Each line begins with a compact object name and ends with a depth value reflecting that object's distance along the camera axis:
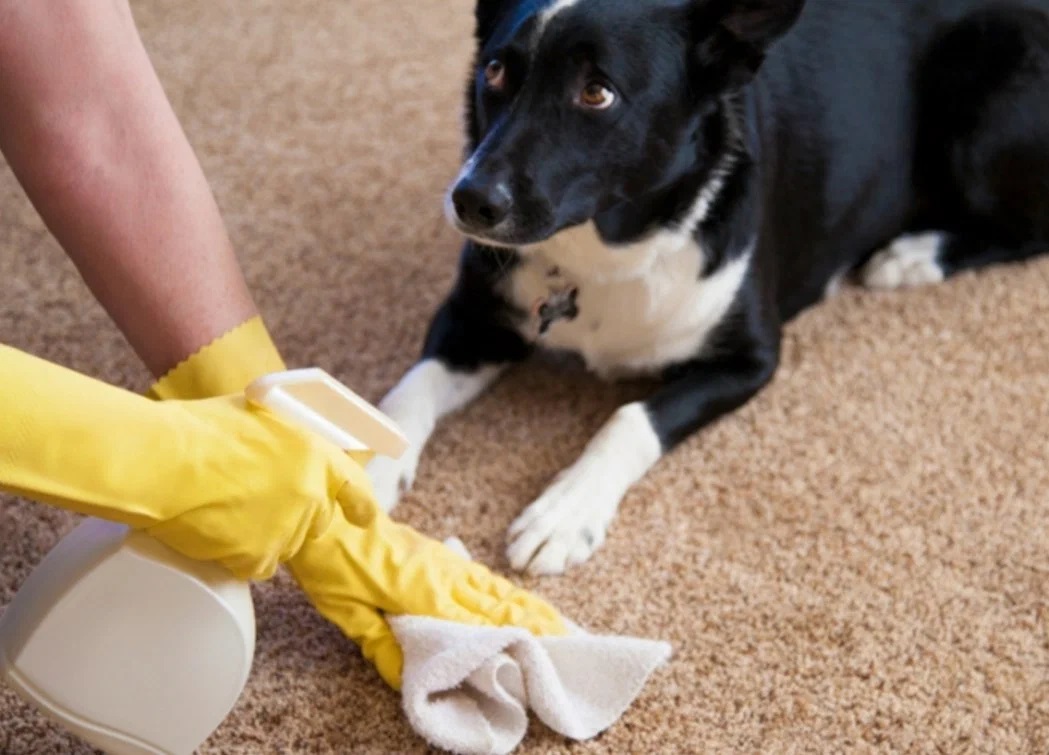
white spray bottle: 1.10
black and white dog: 1.46
